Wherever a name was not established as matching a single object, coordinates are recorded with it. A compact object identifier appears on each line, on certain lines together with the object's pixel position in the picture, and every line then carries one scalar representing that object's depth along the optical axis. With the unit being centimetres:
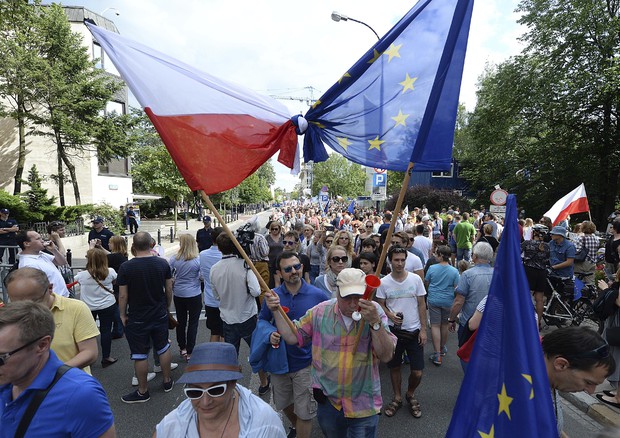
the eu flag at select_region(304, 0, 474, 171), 265
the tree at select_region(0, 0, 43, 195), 1779
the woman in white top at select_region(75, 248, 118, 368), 530
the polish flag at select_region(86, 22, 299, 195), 292
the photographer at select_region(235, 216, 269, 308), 519
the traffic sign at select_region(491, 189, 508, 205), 1071
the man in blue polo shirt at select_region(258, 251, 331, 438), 333
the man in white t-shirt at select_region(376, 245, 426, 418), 417
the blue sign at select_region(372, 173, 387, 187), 1888
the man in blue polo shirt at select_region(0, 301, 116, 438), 175
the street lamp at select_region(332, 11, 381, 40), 1314
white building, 2469
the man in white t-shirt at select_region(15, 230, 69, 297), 426
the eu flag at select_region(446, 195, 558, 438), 176
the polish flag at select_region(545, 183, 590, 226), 1027
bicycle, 670
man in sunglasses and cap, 253
